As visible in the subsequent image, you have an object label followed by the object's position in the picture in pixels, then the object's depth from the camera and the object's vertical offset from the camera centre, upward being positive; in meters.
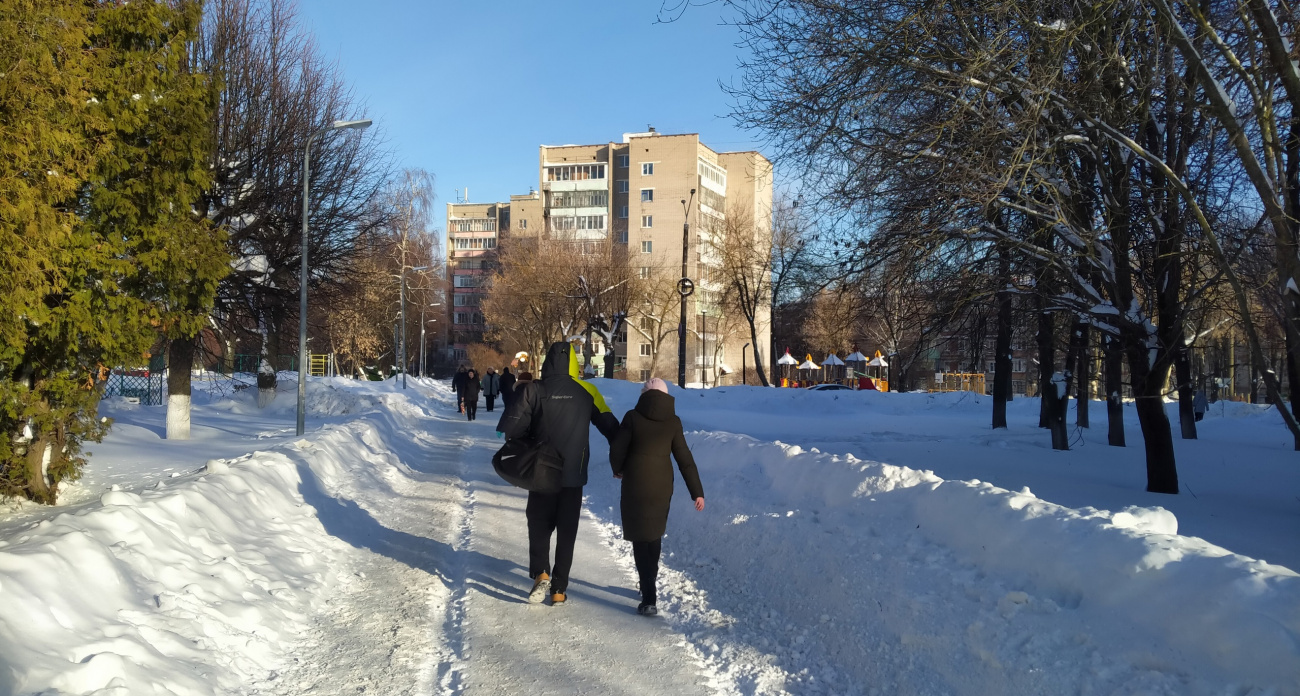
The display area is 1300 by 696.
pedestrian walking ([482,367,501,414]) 32.25 -0.94
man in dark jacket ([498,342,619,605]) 6.40 -0.59
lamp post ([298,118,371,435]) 15.99 +0.84
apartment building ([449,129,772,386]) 70.00 +15.23
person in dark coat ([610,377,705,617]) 6.14 -0.78
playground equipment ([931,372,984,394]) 50.16 -0.71
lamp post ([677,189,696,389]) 28.62 +1.54
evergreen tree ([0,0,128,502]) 6.19 +0.76
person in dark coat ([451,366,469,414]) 32.06 -0.96
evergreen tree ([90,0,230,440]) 8.18 +1.95
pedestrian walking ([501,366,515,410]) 26.90 -0.59
